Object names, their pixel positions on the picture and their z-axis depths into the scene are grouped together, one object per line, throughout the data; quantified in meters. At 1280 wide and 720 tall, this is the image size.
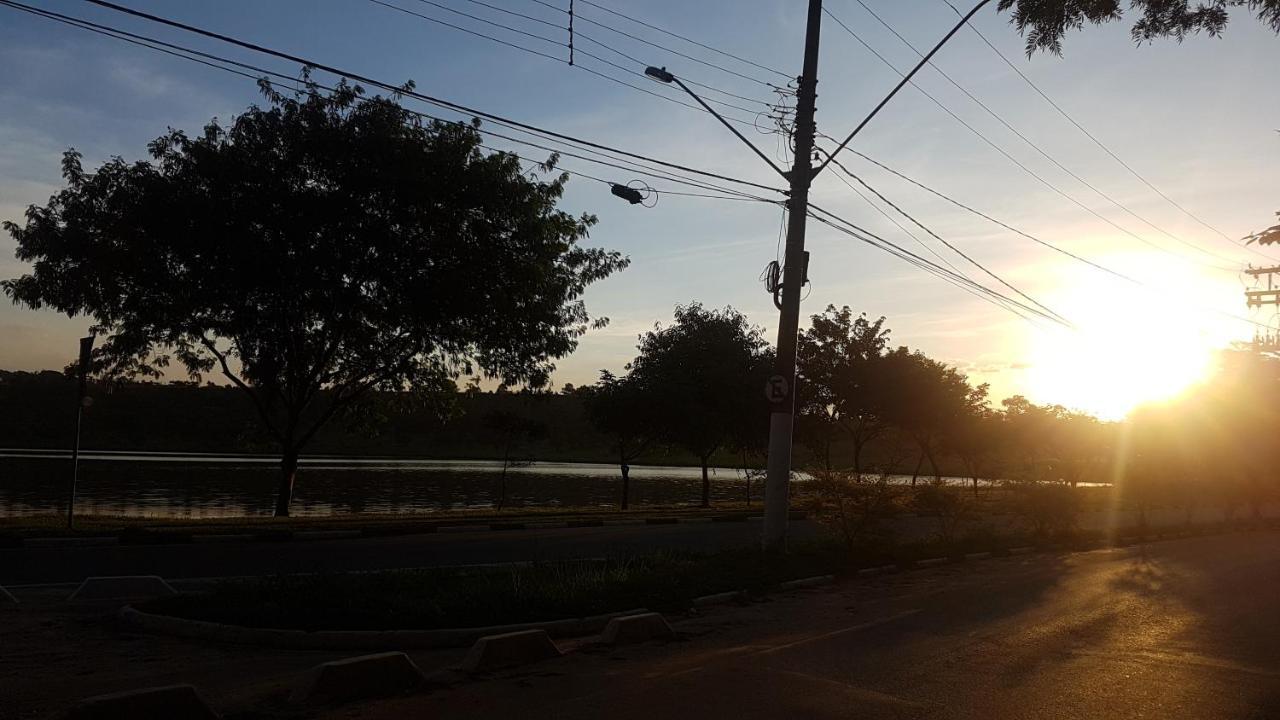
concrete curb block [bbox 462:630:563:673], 7.23
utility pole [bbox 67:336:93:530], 16.23
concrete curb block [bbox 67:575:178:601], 9.69
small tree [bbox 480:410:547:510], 31.94
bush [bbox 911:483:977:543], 19.05
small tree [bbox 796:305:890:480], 40.95
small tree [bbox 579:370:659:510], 35.31
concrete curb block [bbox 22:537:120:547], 14.41
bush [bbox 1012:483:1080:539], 22.61
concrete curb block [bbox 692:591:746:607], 11.09
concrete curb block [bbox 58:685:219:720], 5.05
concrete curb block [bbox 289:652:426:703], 6.11
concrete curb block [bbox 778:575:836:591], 12.89
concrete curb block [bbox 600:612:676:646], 8.58
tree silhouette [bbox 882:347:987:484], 42.00
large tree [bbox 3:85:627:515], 20.66
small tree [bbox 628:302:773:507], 35.06
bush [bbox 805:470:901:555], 16.50
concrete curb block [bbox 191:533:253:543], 15.89
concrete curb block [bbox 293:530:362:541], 17.25
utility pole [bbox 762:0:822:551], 14.82
